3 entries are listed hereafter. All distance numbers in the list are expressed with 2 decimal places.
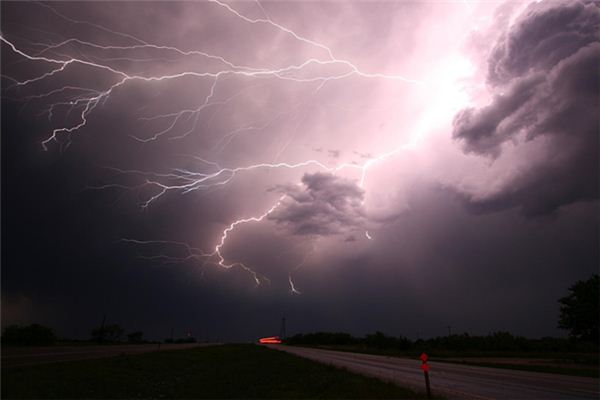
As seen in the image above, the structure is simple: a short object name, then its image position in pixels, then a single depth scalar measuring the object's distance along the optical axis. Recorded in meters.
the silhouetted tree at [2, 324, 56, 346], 52.62
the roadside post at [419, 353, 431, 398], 10.75
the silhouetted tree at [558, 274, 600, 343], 36.72
